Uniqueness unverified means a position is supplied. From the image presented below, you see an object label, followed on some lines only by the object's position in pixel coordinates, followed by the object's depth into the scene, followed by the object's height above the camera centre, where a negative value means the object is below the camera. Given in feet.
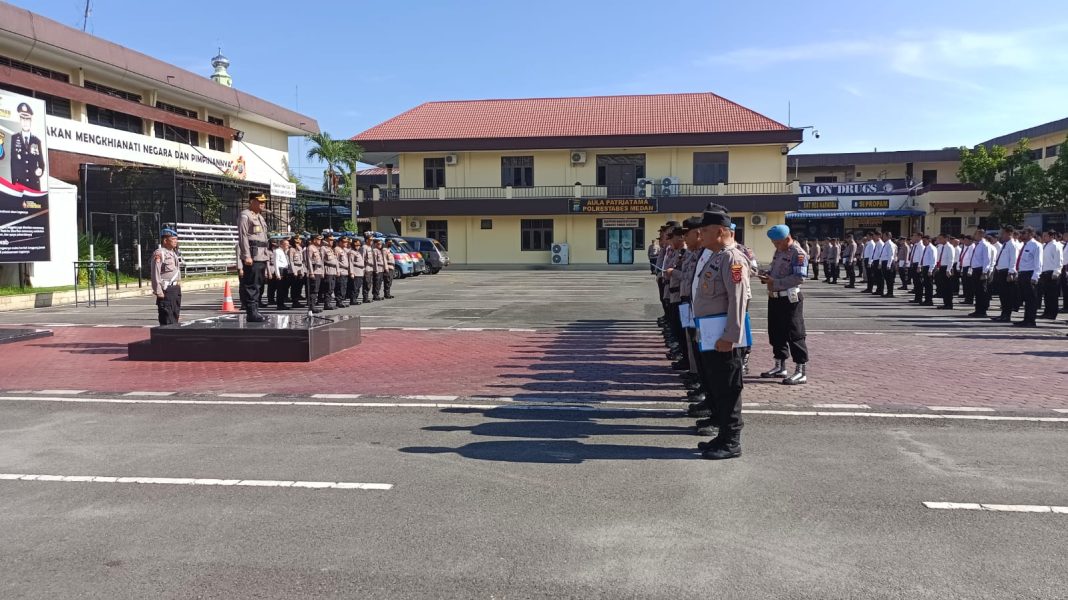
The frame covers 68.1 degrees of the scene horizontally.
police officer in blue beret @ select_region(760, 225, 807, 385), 30.35 -1.72
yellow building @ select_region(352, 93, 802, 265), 146.51 +15.80
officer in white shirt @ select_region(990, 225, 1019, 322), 53.62 -1.33
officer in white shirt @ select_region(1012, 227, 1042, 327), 51.37 -1.17
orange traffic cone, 63.36 -3.41
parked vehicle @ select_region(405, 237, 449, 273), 120.73 +1.12
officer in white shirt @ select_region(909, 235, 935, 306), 67.05 -2.06
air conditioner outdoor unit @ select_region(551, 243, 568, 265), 151.33 +0.81
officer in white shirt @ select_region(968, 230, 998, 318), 56.95 -1.08
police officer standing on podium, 38.29 +0.48
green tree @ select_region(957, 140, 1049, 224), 146.92 +14.30
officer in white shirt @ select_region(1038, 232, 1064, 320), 53.83 -1.23
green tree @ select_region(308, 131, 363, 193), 166.61 +22.42
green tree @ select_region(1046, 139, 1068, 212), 138.51 +12.86
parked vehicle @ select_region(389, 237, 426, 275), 108.58 +0.76
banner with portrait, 63.46 +6.65
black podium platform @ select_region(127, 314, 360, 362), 36.47 -3.84
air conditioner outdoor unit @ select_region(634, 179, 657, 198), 148.56 +13.08
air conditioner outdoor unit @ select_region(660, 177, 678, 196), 148.56 +13.22
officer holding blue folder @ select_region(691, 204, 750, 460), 20.20 -1.73
